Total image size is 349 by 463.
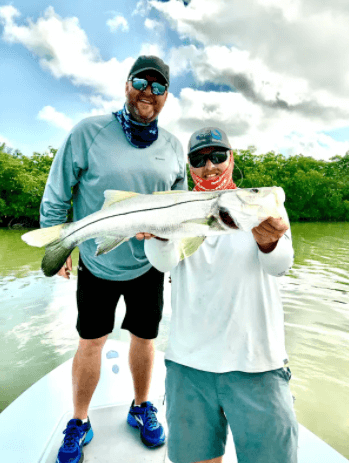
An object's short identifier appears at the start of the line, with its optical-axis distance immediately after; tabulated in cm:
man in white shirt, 158
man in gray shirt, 250
